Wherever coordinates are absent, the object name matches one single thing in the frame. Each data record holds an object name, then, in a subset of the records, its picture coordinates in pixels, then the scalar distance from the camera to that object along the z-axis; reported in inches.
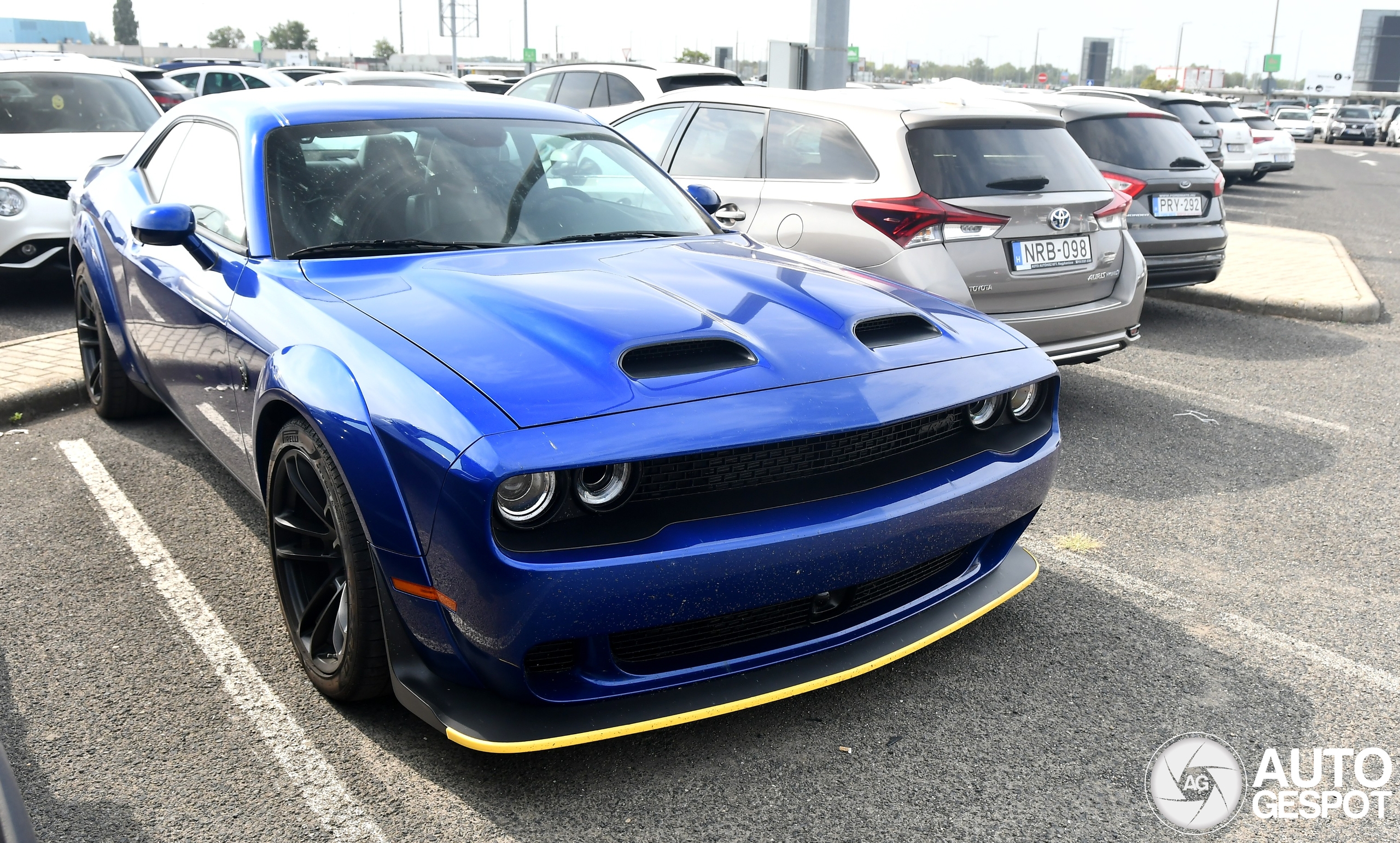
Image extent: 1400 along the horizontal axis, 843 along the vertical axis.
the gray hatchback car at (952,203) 192.5
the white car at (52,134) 285.9
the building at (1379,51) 4104.3
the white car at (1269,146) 827.4
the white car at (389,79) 503.2
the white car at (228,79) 776.3
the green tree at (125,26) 5310.0
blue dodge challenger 88.6
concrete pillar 449.1
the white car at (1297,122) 1898.4
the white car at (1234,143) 786.8
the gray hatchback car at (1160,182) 300.2
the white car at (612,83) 447.8
